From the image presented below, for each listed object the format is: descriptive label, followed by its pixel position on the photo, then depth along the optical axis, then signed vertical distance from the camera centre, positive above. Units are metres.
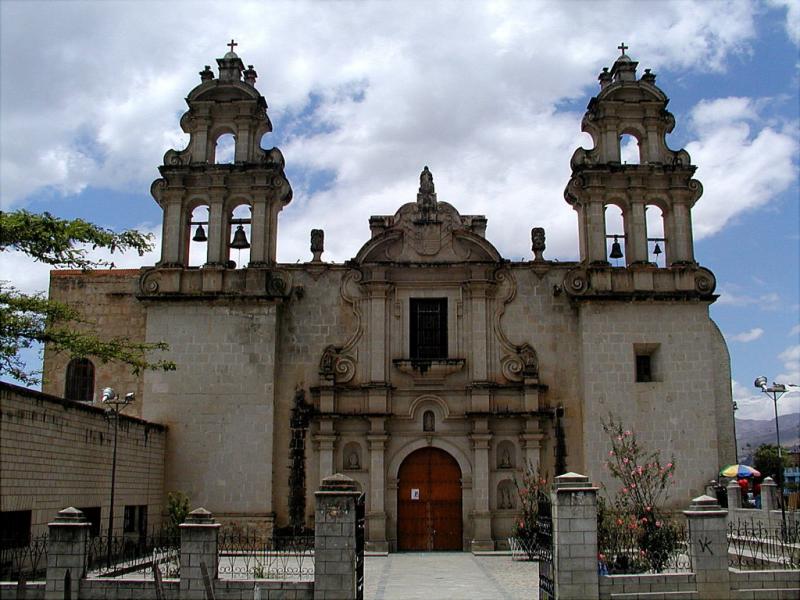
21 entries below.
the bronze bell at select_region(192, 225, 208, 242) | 26.12 +7.05
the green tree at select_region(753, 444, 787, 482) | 65.75 +1.22
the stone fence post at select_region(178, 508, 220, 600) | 14.15 -1.15
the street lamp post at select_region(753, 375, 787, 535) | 23.50 +2.38
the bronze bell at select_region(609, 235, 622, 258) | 26.08 +6.61
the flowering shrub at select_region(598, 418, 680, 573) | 16.80 -1.08
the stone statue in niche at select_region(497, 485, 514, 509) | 24.73 -0.57
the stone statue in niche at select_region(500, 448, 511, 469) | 25.02 +0.54
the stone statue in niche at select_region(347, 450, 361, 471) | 25.02 +0.48
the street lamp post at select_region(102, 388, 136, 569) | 20.19 +1.70
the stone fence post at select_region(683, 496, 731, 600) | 14.43 -1.17
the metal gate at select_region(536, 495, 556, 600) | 14.59 -1.20
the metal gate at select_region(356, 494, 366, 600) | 14.59 -1.18
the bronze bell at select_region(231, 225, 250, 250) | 25.95 +6.84
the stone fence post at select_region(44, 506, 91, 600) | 14.30 -1.15
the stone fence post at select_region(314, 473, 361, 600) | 14.00 -1.05
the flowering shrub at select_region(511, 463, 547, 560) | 22.27 -0.71
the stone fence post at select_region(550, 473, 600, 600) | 13.98 -0.96
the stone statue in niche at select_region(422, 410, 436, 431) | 25.14 +1.60
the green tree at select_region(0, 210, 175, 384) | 16.22 +4.09
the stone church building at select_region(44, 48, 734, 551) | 24.62 +3.68
